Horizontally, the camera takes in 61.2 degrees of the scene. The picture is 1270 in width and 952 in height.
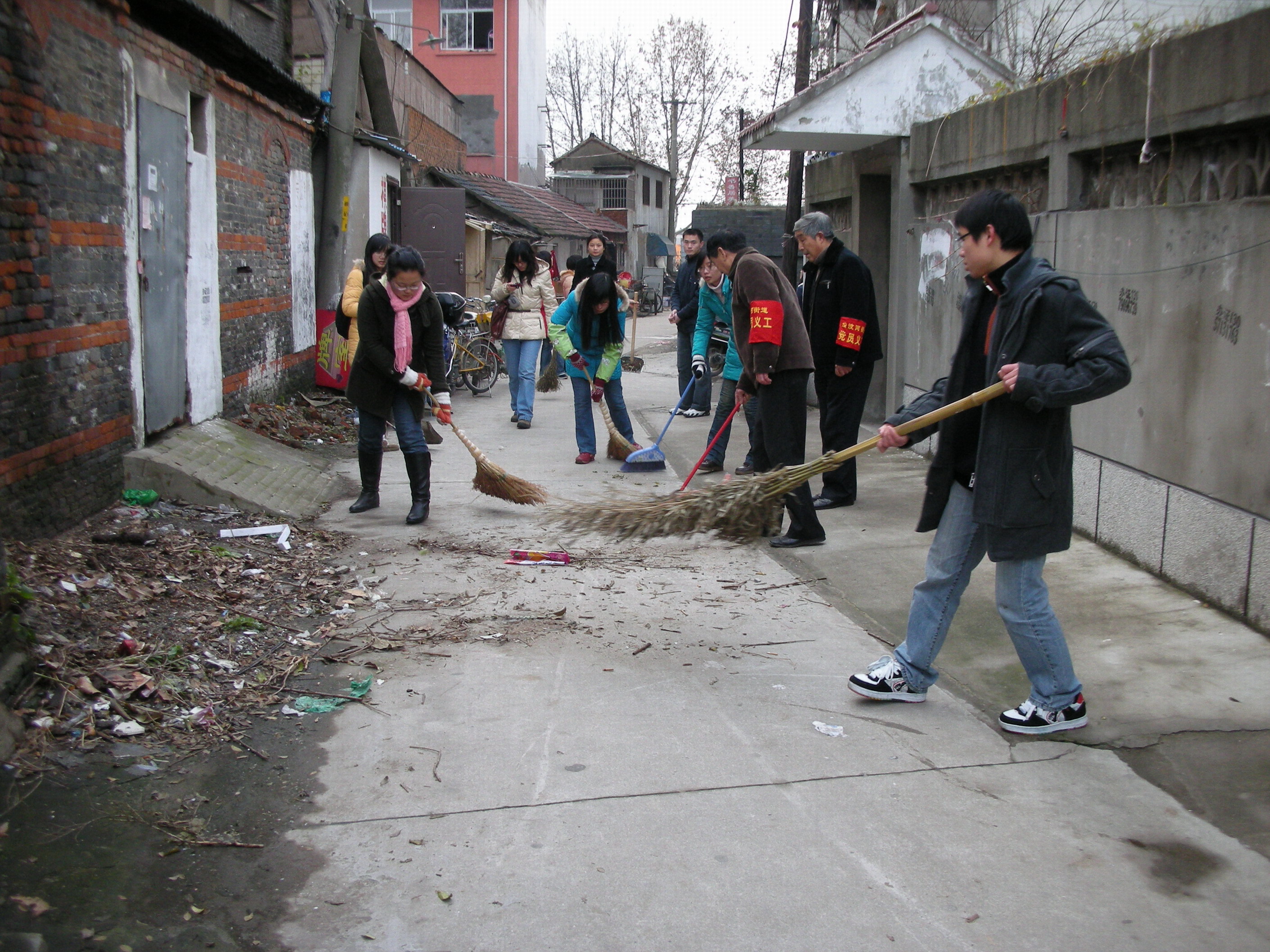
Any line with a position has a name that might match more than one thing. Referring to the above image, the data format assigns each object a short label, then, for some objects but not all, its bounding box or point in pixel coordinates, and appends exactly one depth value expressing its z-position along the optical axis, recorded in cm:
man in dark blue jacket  1064
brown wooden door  1578
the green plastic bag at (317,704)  407
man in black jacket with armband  687
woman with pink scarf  678
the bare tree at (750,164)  4197
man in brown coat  608
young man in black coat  344
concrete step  676
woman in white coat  1023
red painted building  3422
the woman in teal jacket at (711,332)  839
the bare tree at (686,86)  5222
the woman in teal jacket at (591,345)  848
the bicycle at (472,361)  1339
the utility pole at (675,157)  5441
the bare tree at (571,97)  5703
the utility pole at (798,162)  1463
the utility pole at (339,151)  1223
